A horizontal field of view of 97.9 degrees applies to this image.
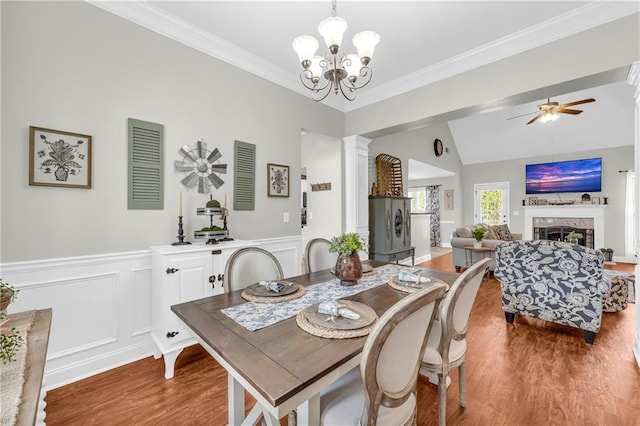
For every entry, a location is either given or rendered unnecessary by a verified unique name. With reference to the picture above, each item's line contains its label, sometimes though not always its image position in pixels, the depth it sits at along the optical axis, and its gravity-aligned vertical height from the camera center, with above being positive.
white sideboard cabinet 2.09 -0.56
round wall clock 7.06 +1.65
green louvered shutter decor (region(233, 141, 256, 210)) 2.94 +0.39
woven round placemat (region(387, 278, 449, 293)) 1.73 -0.48
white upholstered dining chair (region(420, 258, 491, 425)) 1.42 -0.68
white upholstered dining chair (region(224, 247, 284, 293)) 1.83 -0.40
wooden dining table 0.86 -0.52
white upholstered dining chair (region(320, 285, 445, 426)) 0.90 -0.58
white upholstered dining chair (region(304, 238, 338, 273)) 2.44 -0.40
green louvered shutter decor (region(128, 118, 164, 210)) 2.26 +0.39
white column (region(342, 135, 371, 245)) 4.05 +0.41
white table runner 1.31 -0.50
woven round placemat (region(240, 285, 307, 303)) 1.56 -0.49
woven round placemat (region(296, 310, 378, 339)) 1.14 -0.50
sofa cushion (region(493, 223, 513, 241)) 5.88 -0.47
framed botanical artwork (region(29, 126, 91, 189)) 1.87 +0.38
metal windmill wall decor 2.55 +0.43
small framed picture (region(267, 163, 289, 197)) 3.25 +0.38
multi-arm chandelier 1.68 +1.05
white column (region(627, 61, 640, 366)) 2.25 +0.40
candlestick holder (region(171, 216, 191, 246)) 2.40 -0.20
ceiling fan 4.60 +1.70
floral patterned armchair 2.53 -0.69
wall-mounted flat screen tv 6.82 +0.90
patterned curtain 9.01 -0.08
